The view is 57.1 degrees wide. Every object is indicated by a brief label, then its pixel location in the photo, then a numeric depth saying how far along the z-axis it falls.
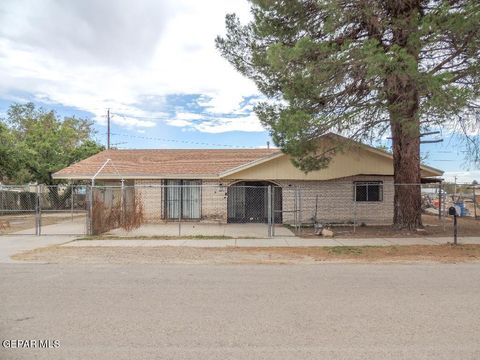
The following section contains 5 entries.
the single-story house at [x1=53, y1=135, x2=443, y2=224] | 20.92
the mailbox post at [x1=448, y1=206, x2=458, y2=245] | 13.20
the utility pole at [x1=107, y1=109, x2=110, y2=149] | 48.75
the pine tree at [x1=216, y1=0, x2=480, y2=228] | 12.27
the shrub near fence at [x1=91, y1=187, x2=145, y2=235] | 16.42
